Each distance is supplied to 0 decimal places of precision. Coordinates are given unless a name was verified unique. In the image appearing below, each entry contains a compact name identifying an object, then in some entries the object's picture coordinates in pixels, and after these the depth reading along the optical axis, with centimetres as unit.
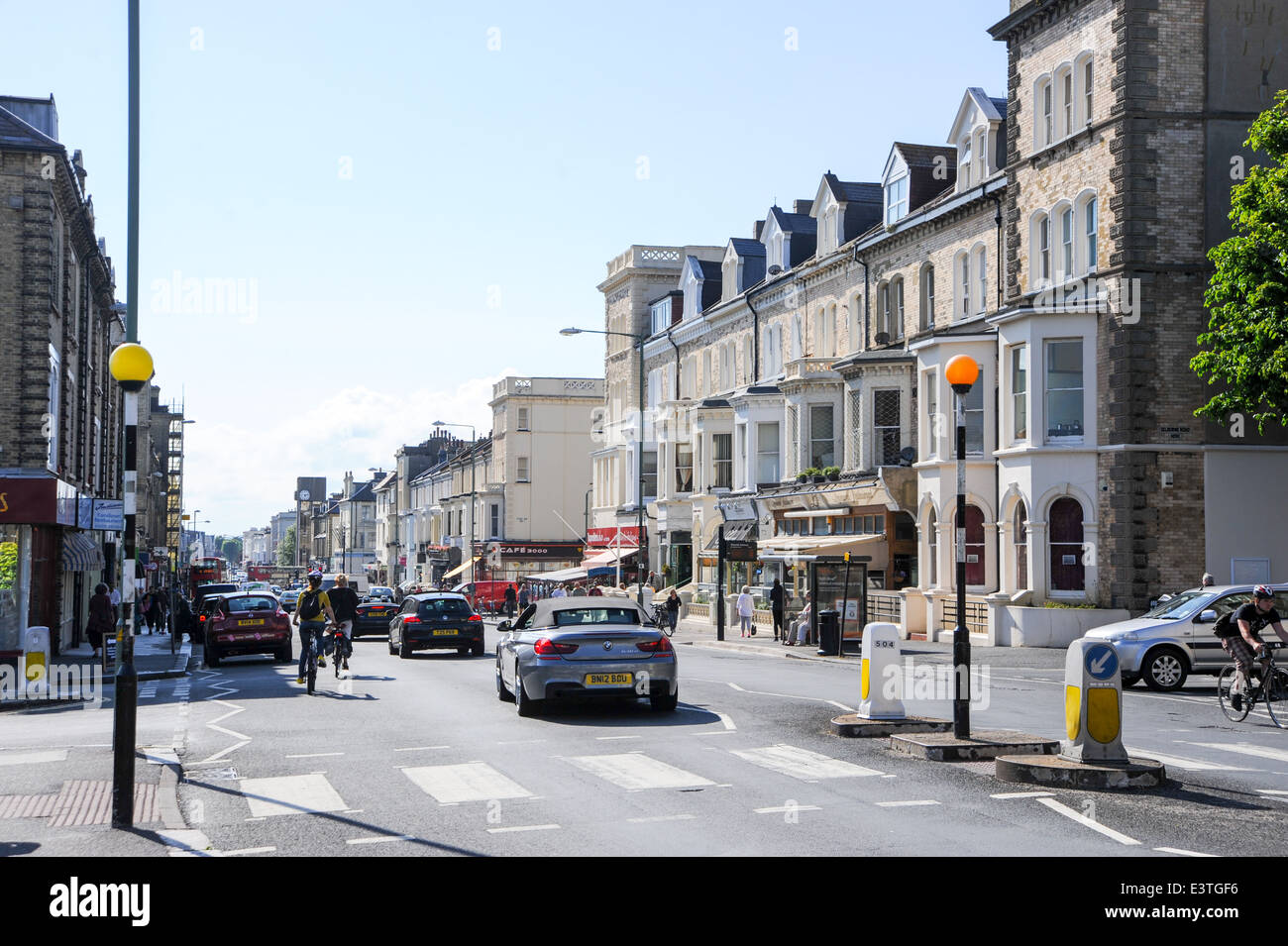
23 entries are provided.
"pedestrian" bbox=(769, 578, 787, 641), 3725
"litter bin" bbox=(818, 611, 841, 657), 3002
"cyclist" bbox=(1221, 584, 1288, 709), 1594
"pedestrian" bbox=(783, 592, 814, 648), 3372
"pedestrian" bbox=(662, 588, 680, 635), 4016
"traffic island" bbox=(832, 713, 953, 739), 1431
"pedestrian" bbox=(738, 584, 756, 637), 3978
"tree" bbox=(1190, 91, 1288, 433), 2547
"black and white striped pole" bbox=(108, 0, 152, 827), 969
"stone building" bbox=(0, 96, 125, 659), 2908
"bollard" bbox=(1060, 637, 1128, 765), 1140
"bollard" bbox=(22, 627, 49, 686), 2192
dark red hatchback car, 2795
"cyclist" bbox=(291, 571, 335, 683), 2103
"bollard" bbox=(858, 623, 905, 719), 1449
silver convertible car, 1565
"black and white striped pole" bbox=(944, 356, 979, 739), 1304
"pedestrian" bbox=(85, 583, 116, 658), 2703
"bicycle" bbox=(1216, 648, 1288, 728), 1597
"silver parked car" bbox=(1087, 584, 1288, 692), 2058
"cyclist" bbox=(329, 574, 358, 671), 2288
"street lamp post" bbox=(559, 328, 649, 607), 4288
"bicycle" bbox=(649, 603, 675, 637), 3712
